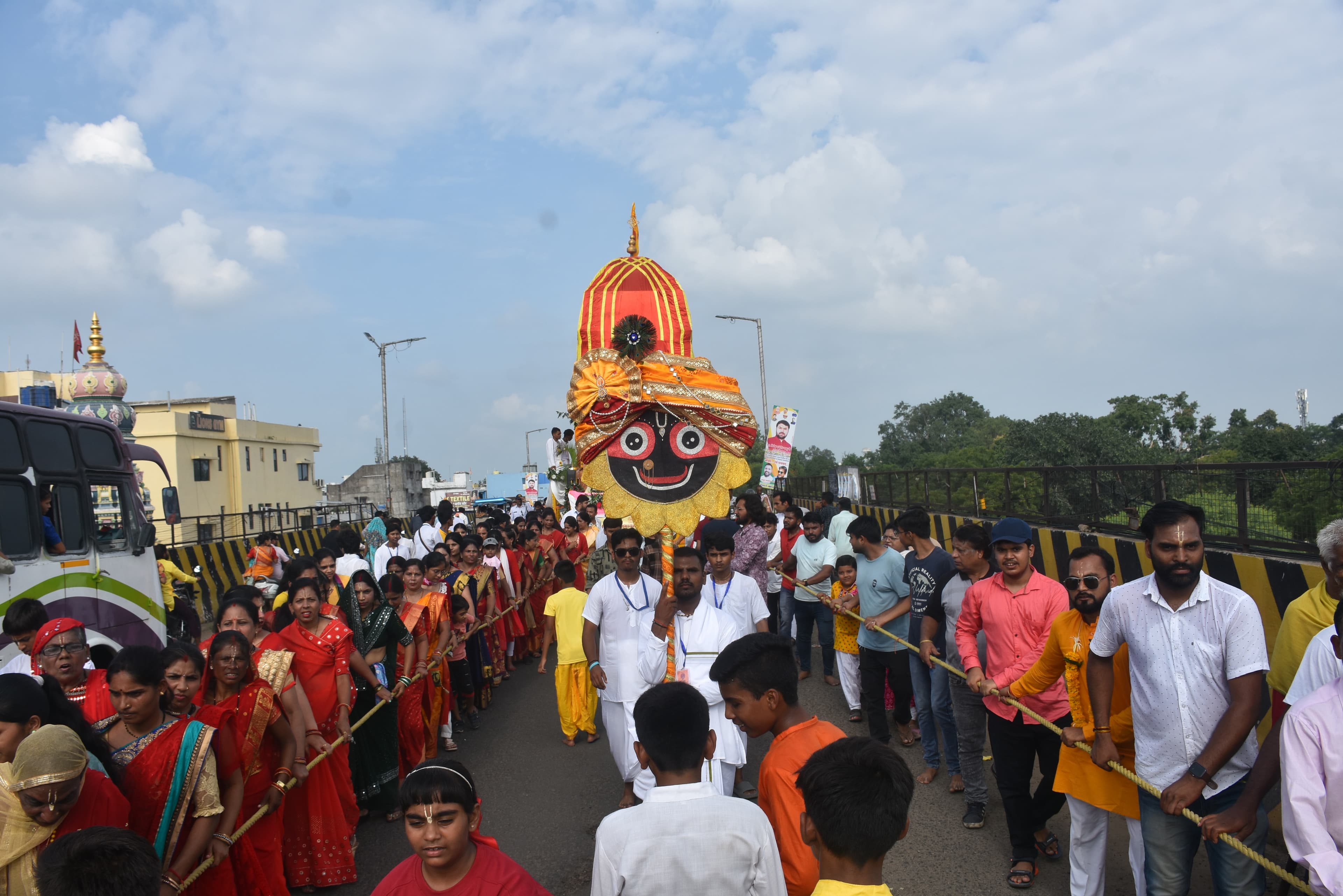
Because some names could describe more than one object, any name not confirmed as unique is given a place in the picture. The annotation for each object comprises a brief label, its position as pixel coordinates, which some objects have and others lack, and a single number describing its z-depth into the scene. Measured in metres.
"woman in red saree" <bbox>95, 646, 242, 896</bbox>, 3.55
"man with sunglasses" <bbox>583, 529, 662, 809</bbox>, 5.90
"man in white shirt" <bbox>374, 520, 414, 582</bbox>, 11.30
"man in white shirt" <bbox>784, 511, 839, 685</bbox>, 9.43
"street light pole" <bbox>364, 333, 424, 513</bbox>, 33.19
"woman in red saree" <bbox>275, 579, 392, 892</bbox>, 5.22
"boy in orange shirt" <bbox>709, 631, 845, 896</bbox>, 2.96
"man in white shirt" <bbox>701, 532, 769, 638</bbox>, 5.79
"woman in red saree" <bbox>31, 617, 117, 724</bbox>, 4.37
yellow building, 41.56
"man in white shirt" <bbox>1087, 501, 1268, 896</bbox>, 3.46
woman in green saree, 6.45
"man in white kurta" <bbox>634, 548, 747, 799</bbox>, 5.16
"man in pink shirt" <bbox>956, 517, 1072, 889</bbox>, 4.91
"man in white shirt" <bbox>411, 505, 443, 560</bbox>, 13.28
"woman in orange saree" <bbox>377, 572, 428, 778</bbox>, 7.09
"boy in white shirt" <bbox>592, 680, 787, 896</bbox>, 2.45
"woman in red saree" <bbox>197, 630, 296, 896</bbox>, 4.21
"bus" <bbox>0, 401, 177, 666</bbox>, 7.45
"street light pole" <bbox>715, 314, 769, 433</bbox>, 36.44
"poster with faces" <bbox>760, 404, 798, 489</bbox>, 16.27
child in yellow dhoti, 8.09
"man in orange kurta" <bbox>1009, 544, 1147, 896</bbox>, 4.11
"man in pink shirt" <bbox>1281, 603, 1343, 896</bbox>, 2.77
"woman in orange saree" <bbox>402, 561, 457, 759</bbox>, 7.56
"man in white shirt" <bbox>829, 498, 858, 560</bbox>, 10.43
